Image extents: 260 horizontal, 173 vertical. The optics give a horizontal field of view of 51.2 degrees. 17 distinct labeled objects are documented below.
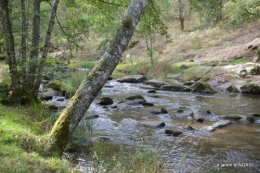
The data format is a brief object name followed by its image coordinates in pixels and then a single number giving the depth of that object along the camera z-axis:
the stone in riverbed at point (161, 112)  12.95
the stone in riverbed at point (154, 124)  10.59
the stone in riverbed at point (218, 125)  10.39
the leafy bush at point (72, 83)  15.48
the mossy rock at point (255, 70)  20.38
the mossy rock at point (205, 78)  22.38
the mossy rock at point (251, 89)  18.17
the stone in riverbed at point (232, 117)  11.77
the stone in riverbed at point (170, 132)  9.62
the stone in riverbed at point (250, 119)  11.56
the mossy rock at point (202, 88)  18.87
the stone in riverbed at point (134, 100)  14.92
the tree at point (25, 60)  8.01
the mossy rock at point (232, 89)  19.06
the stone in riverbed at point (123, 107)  13.53
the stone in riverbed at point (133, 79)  23.76
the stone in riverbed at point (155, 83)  20.82
